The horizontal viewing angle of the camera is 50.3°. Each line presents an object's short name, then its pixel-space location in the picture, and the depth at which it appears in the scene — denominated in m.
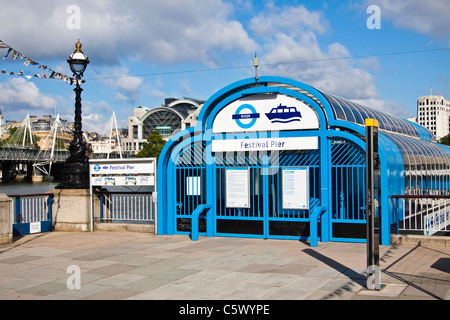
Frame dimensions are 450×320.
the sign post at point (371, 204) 7.58
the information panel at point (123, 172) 14.36
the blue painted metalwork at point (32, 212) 14.20
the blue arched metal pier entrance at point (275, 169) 12.30
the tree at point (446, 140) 104.74
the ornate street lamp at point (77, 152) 15.09
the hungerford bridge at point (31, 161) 88.19
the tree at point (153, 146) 73.25
